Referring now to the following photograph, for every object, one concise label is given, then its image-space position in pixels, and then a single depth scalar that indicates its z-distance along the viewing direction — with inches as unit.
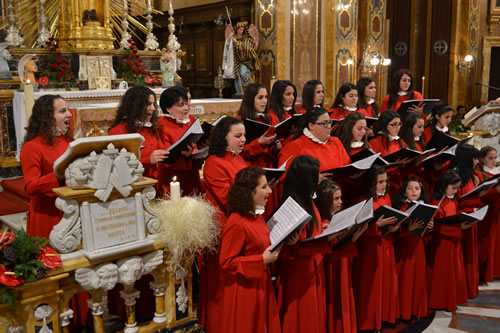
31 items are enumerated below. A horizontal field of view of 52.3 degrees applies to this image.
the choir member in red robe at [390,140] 183.0
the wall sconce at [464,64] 617.3
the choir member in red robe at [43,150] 132.5
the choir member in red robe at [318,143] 163.2
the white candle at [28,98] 210.0
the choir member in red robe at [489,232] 201.9
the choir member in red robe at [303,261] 128.3
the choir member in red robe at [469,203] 185.9
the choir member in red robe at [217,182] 136.9
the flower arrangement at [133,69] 332.5
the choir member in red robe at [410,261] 163.5
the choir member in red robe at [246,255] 116.8
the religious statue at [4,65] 290.2
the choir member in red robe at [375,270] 154.6
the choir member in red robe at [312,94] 206.7
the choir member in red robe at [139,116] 152.6
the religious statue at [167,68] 336.6
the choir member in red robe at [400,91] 236.8
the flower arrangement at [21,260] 95.8
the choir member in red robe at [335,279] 142.8
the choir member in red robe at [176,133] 161.6
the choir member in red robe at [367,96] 226.2
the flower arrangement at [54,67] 304.5
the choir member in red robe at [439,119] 207.8
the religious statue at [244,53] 436.1
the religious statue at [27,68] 269.4
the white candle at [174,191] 123.8
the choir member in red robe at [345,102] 212.4
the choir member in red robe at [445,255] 173.6
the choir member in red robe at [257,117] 180.2
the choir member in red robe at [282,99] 195.9
